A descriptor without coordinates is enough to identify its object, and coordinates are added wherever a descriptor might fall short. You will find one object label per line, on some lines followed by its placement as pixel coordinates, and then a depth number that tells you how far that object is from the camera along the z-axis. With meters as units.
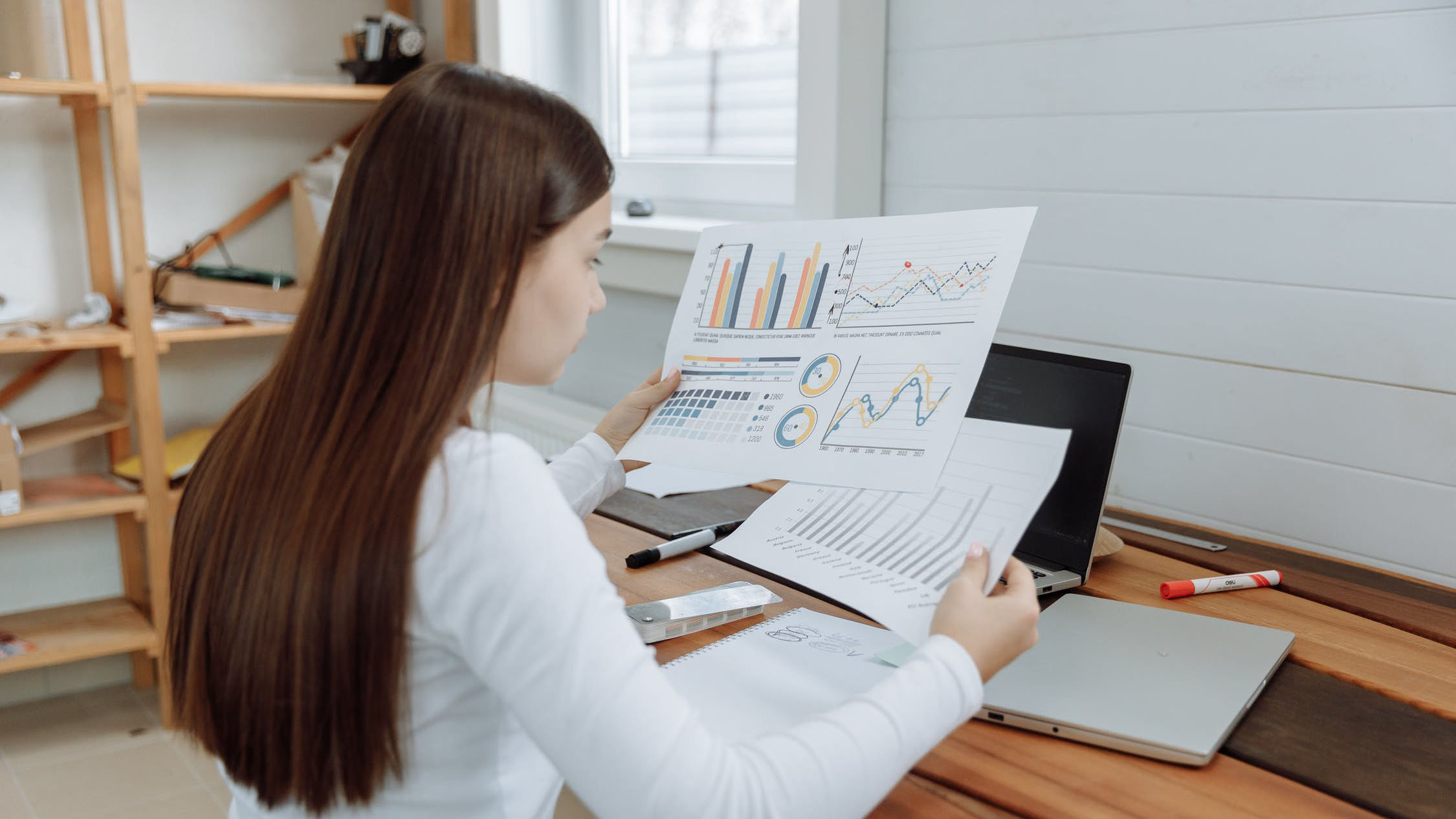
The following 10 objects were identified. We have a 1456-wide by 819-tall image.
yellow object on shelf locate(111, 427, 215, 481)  2.39
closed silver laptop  0.78
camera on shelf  2.46
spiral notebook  0.81
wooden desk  0.71
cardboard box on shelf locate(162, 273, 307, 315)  2.38
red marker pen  1.05
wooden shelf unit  2.16
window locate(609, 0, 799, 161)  2.15
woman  0.61
